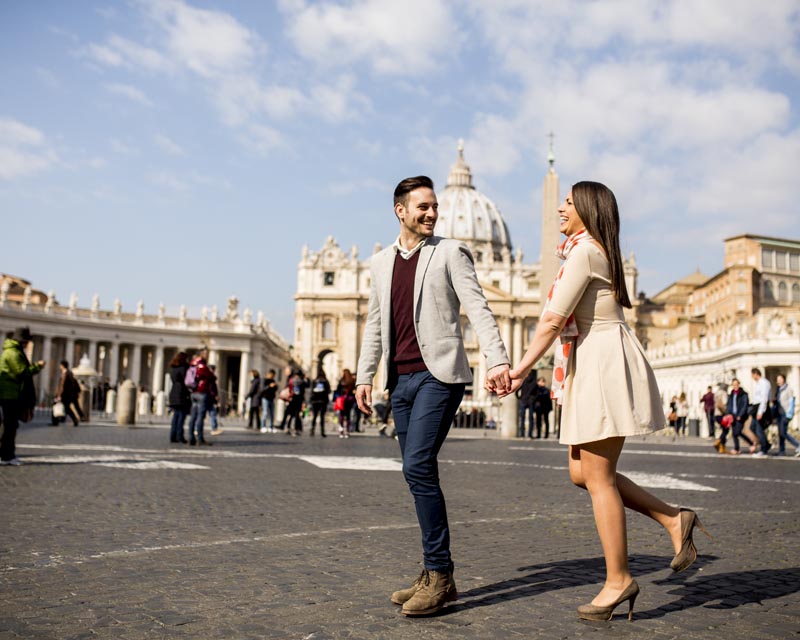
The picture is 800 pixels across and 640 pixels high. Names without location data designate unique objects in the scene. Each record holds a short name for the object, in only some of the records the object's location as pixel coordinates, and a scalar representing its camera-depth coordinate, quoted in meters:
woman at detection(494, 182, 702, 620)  3.29
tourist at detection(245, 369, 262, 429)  21.63
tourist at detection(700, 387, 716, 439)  23.78
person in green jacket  9.04
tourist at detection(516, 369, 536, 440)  20.27
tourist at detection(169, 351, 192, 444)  13.82
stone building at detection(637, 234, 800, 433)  41.38
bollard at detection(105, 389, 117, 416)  35.05
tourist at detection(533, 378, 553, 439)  20.61
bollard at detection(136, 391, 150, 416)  31.16
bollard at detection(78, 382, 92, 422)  24.79
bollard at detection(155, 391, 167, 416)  35.28
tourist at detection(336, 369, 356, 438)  19.25
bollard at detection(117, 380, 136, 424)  21.80
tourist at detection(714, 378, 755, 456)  15.95
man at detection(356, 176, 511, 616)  3.48
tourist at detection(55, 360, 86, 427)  19.58
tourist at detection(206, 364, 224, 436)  14.21
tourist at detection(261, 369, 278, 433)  21.16
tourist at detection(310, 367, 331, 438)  19.27
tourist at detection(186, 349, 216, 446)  13.71
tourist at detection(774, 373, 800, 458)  16.33
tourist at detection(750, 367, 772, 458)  15.52
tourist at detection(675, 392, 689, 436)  31.66
